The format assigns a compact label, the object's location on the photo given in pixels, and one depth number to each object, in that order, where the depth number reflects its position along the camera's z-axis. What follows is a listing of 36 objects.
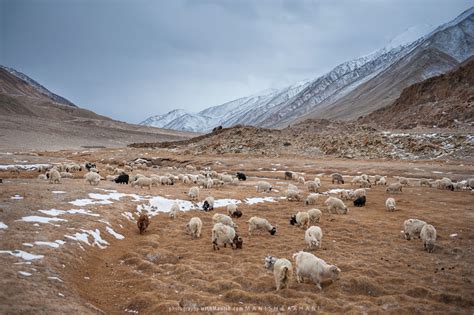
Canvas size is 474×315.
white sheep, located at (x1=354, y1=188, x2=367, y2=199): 25.94
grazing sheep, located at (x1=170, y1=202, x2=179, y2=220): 20.22
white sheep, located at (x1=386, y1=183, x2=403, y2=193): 29.97
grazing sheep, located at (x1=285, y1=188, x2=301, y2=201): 26.48
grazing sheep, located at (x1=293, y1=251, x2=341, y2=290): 11.23
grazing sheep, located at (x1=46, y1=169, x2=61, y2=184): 25.30
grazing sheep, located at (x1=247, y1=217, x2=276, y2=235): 17.34
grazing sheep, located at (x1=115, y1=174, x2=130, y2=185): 29.89
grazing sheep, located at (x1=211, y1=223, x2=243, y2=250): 15.02
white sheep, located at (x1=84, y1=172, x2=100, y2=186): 26.08
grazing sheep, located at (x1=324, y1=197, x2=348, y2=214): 21.61
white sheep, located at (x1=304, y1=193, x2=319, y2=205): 24.34
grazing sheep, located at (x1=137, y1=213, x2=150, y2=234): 17.16
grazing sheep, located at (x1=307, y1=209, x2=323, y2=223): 19.23
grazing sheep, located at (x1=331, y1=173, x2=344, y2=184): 36.03
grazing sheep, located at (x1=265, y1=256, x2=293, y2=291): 10.91
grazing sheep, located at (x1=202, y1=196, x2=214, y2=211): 22.31
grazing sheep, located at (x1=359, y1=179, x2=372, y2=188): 33.56
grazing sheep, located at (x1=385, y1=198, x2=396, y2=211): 22.66
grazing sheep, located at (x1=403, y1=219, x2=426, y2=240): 16.12
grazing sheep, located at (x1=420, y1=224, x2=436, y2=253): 14.55
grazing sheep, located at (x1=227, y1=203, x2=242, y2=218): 20.66
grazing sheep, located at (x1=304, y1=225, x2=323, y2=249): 14.64
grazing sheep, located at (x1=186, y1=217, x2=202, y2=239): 16.66
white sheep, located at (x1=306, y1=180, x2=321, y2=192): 30.58
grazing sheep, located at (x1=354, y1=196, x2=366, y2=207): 24.53
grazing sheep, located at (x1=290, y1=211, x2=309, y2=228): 18.47
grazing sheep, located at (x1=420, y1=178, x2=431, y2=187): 33.56
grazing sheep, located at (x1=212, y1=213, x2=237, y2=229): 17.20
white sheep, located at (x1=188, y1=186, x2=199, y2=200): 23.99
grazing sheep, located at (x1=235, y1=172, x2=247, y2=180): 39.83
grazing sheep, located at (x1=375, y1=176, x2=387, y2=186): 34.47
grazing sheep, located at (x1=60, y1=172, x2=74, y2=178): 31.82
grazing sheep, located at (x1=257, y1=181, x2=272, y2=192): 30.23
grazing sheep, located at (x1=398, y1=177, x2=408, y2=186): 34.32
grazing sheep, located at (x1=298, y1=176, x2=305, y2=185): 37.32
